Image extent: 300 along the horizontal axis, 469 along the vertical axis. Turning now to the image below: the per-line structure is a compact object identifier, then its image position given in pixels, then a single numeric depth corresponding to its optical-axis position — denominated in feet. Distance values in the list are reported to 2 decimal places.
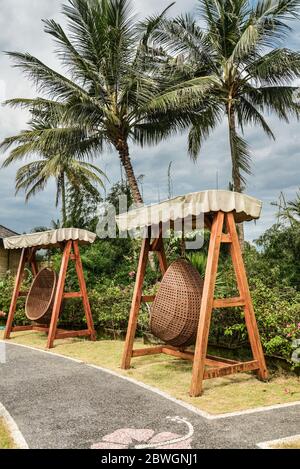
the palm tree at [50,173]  72.25
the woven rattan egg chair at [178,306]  21.59
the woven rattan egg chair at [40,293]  37.24
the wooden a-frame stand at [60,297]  32.19
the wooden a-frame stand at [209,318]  18.20
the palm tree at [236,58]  47.67
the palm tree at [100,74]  46.16
